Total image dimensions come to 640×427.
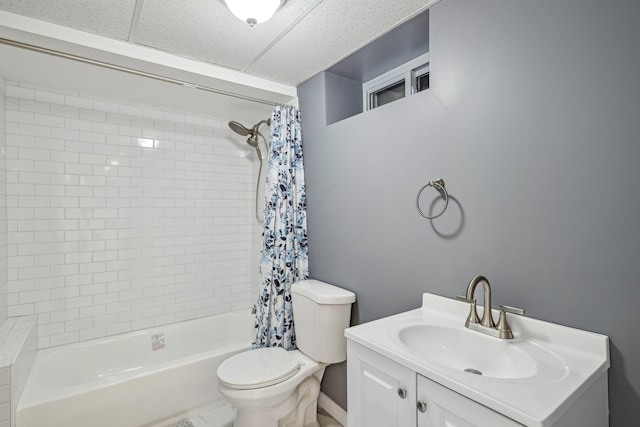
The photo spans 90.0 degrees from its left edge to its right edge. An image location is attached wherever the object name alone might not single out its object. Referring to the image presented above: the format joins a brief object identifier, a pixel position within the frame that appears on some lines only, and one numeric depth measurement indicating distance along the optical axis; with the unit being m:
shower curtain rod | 1.49
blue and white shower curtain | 2.21
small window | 1.89
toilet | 1.70
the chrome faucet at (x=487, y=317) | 1.16
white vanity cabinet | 0.88
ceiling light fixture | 1.35
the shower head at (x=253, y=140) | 2.82
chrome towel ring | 1.45
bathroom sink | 0.81
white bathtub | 1.69
